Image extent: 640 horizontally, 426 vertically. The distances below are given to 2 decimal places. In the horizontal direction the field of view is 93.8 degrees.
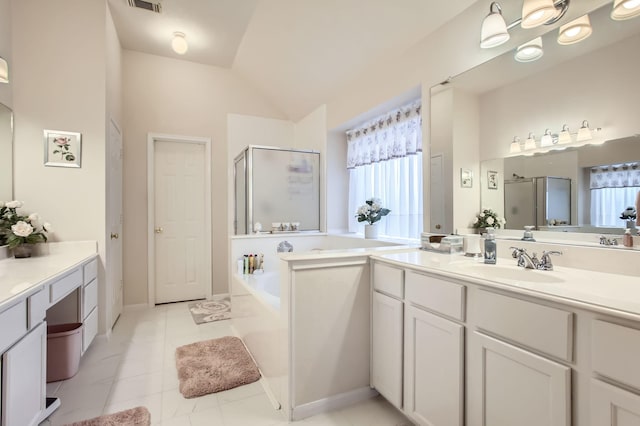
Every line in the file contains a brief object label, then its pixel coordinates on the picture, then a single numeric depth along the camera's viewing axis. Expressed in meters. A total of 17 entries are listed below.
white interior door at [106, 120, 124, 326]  2.84
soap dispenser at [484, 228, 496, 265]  1.60
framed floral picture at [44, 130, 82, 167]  2.46
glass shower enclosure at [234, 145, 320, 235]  3.34
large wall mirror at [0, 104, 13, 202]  2.26
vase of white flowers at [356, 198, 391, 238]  2.92
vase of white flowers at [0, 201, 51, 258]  2.10
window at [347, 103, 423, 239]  2.68
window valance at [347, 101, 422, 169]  2.60
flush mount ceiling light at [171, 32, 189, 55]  3.22
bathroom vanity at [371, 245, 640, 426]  0.85
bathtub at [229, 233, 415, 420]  1.62
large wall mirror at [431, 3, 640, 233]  1.31
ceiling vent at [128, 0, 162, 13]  2.73
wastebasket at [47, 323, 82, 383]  2.03
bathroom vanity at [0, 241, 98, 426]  1.23
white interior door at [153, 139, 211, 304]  3.79
